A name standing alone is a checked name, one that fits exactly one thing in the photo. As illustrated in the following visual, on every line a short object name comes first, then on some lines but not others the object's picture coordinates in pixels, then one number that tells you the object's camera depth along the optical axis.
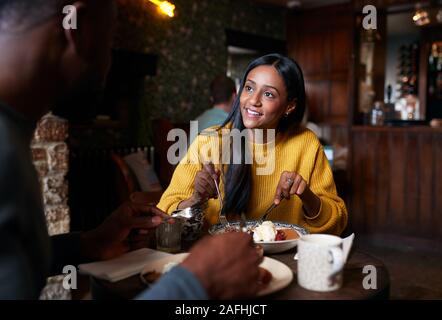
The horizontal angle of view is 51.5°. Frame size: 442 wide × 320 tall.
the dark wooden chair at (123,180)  3.46
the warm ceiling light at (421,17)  4.66
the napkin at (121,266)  1.04
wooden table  0.97
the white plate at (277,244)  1.26
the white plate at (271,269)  0.96
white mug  0.98
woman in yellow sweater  1.82
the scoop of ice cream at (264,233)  1.31
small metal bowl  1.43
